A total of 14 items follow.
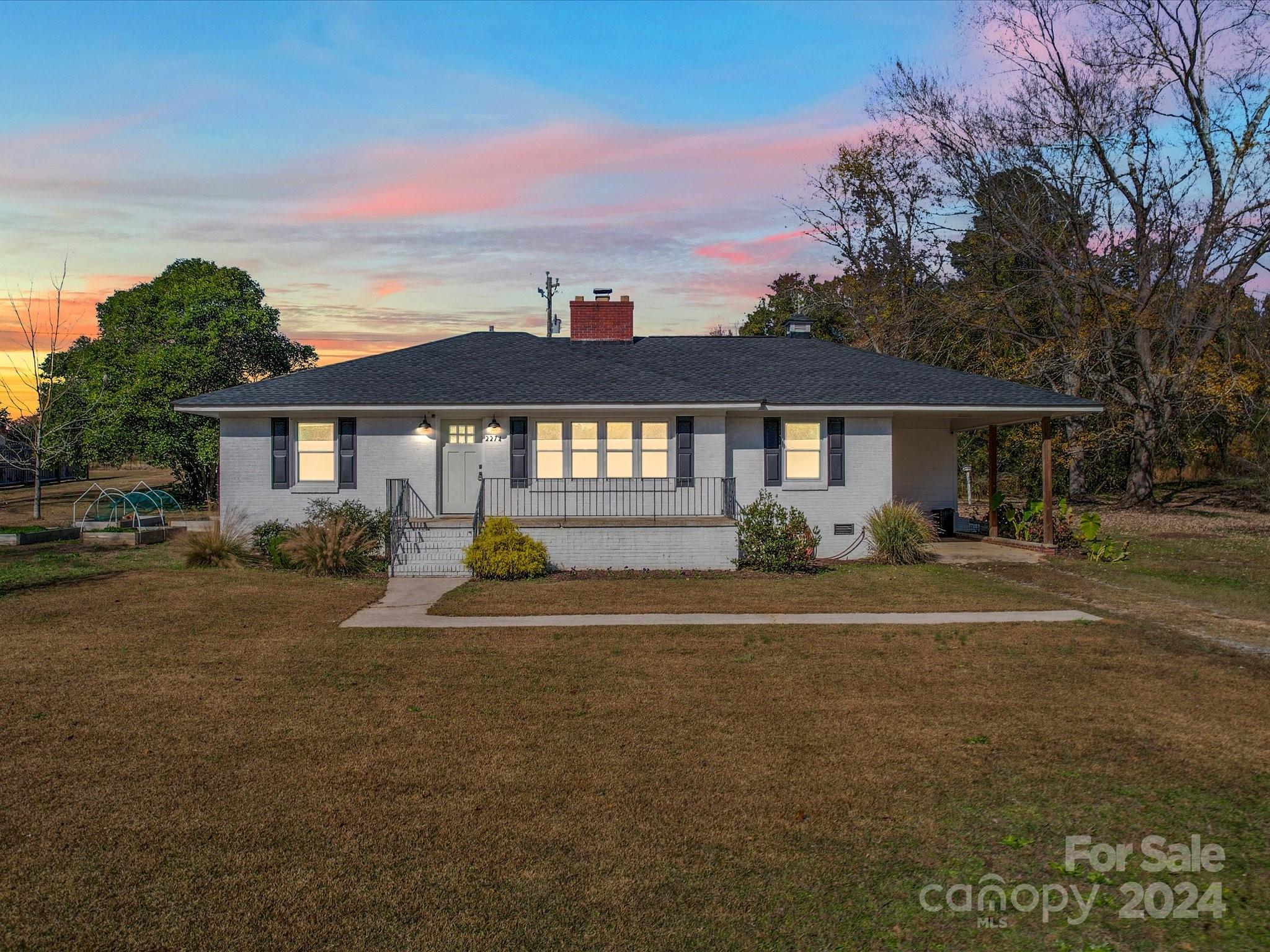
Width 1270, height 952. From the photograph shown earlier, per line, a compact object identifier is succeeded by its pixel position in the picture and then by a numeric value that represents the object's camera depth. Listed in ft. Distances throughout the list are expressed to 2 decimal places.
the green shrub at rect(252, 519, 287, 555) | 56.95
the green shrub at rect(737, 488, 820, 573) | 53.31
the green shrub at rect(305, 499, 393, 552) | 55.42
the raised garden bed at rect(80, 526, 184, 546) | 68.80
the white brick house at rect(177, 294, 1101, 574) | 57.47
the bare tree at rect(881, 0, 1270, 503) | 84.53
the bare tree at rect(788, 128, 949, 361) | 114.93
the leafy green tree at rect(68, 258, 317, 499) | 97.91
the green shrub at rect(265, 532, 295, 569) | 53.47
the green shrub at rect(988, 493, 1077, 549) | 62.44
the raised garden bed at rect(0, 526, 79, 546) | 66.49
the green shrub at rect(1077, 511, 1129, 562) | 58.54
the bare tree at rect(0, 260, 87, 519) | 93.20
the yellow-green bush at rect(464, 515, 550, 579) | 50.11
